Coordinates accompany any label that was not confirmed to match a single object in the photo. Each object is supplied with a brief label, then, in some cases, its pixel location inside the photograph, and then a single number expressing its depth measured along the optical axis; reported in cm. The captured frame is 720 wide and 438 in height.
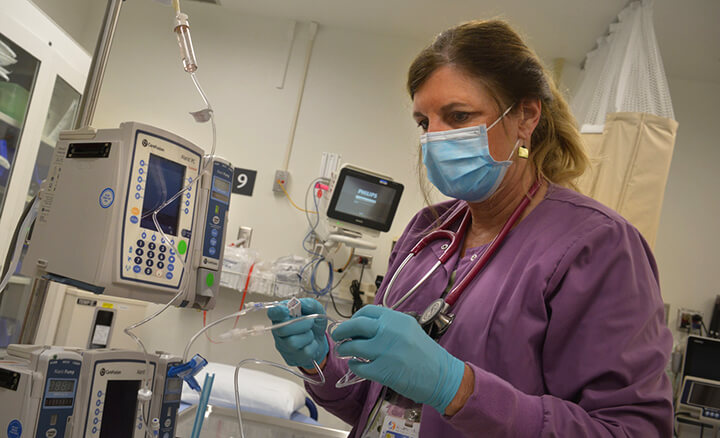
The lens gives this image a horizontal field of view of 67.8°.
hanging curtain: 242
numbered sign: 370
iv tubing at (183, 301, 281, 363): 105
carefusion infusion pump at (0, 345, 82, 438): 96
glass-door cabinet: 260
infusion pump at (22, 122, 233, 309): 112
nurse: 85
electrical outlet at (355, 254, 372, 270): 357
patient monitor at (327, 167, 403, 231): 314
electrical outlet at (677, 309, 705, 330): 347
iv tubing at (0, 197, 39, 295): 125
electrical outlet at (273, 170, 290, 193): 369
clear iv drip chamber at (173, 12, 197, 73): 121
